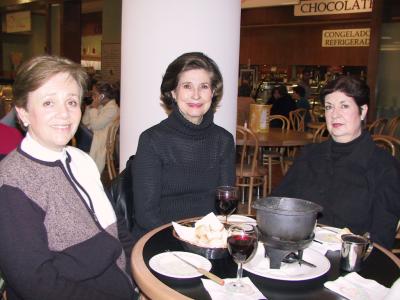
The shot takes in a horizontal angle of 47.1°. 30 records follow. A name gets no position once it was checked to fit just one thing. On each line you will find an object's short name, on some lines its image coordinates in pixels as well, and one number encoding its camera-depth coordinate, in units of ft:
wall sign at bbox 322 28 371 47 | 32.40
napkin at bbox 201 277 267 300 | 4.38
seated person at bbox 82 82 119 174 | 17.81
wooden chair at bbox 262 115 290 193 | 19.26
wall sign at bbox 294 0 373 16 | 27.96
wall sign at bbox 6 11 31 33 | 42.60
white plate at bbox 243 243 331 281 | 4.87
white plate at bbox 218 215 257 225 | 6.60
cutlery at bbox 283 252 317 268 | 5.16
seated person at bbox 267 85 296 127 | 26.07
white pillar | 10.05
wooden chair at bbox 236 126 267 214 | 15.16
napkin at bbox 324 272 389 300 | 4.51
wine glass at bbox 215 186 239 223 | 6.18
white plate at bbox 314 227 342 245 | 6.00
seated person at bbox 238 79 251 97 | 32.29
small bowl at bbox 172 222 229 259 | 5.27
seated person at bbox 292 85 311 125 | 28.07
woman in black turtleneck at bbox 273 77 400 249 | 7.31
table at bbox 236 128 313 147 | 15.80
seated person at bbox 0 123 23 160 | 7.69
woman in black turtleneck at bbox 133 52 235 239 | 7.57
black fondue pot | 4.75
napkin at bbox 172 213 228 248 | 5.35
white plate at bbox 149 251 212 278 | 4.80
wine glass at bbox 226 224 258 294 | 4.54
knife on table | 4.57
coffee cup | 5.08
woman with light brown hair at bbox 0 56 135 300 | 4.53
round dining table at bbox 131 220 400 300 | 4.50
